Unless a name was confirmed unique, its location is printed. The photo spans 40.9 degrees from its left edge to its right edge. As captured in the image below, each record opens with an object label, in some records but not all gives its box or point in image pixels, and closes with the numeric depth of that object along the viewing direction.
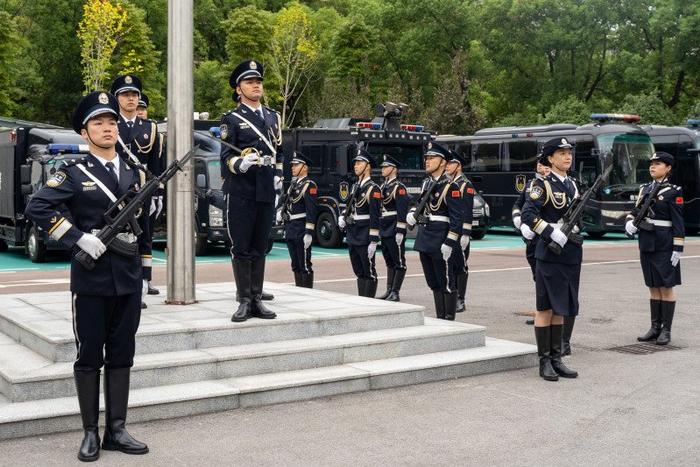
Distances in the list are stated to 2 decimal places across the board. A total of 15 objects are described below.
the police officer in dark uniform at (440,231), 10.94
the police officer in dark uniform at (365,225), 13.33
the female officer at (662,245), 10.40
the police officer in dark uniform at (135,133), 9.41
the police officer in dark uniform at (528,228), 8.72
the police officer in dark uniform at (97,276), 5.94
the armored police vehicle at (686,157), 30.84
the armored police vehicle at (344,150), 24.12
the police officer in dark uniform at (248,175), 8.54
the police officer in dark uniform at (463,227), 11.52
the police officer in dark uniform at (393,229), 13.42
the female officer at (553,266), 8.42
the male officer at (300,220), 13.58
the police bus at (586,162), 28.11
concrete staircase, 6.86
